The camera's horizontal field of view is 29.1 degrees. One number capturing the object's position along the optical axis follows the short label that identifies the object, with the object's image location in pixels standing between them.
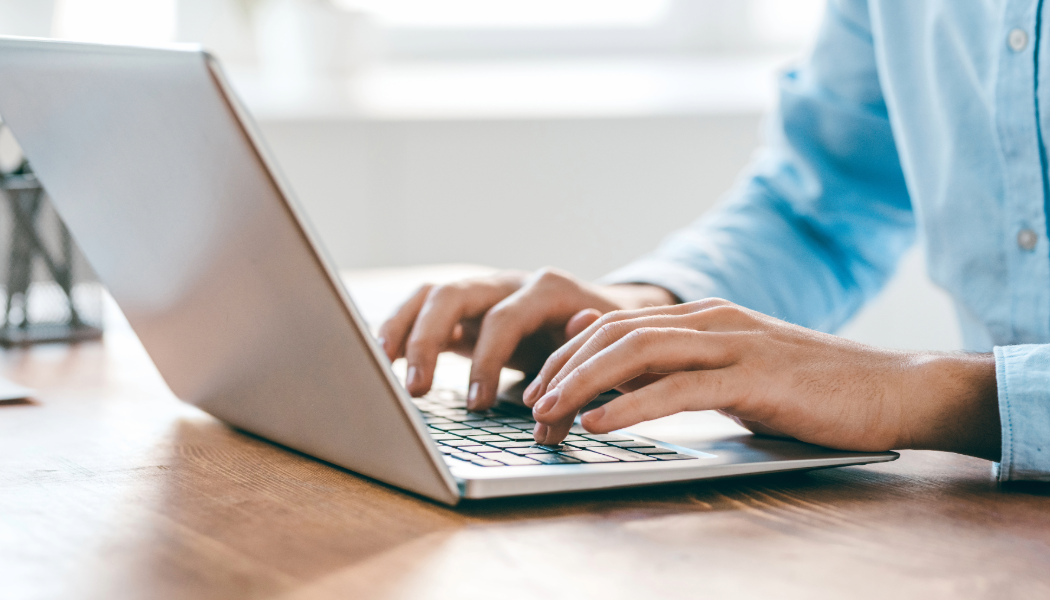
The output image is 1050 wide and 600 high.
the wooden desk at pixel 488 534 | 0.69
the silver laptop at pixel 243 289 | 0.77
